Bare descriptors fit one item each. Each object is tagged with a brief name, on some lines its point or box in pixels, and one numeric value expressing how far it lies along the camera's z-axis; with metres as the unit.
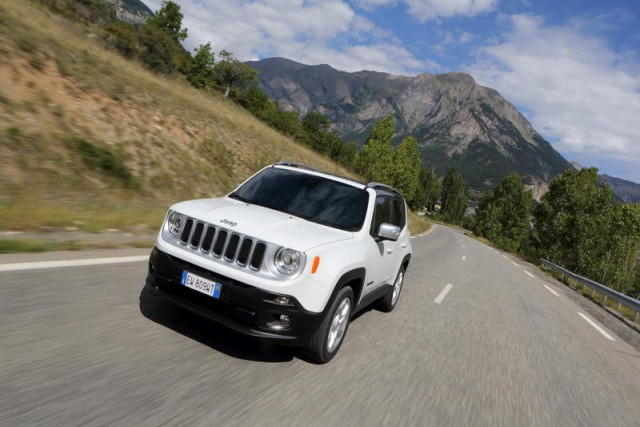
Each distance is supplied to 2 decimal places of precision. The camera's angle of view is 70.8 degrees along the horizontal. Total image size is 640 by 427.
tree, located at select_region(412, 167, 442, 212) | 117.44
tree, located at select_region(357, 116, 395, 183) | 40.94
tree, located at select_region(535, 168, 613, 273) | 39.72
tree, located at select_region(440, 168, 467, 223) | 131.00
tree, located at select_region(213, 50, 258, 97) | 59.75
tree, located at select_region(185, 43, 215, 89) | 54.84
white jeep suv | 3.57
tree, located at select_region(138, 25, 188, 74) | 33.91
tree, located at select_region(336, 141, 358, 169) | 84.06
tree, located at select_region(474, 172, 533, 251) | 72.00
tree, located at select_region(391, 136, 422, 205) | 45.97
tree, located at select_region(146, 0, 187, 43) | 64.94
